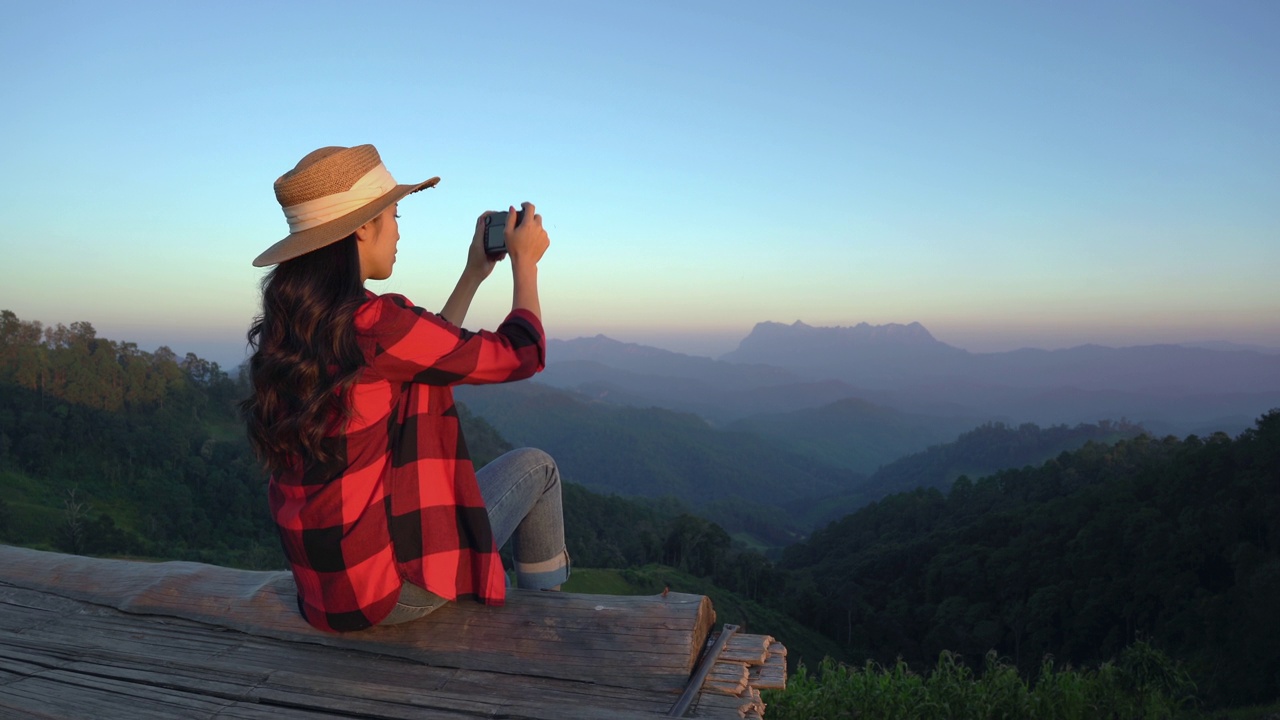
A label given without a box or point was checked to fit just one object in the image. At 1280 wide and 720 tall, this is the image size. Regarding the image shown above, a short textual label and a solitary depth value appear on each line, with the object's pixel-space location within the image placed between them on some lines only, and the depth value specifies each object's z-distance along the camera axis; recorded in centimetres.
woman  187
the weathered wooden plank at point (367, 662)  200
